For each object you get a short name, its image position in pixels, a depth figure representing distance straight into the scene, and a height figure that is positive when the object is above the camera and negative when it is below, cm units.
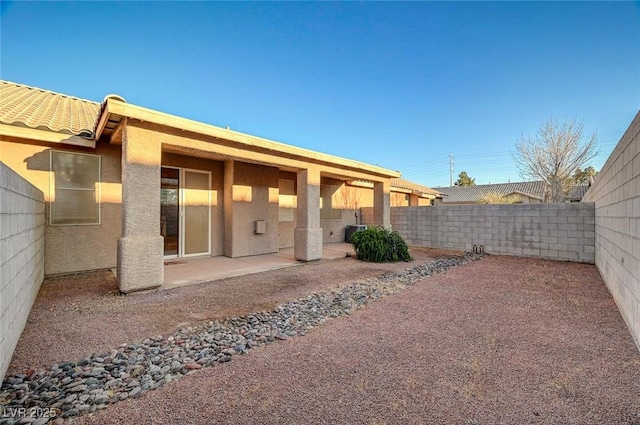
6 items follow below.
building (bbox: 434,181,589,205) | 2716 +267
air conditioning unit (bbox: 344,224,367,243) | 1351 -92
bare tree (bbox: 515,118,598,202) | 1730 +388
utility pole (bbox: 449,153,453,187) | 4791 +747
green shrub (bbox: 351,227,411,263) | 882 -113
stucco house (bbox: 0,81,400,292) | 507 +77
